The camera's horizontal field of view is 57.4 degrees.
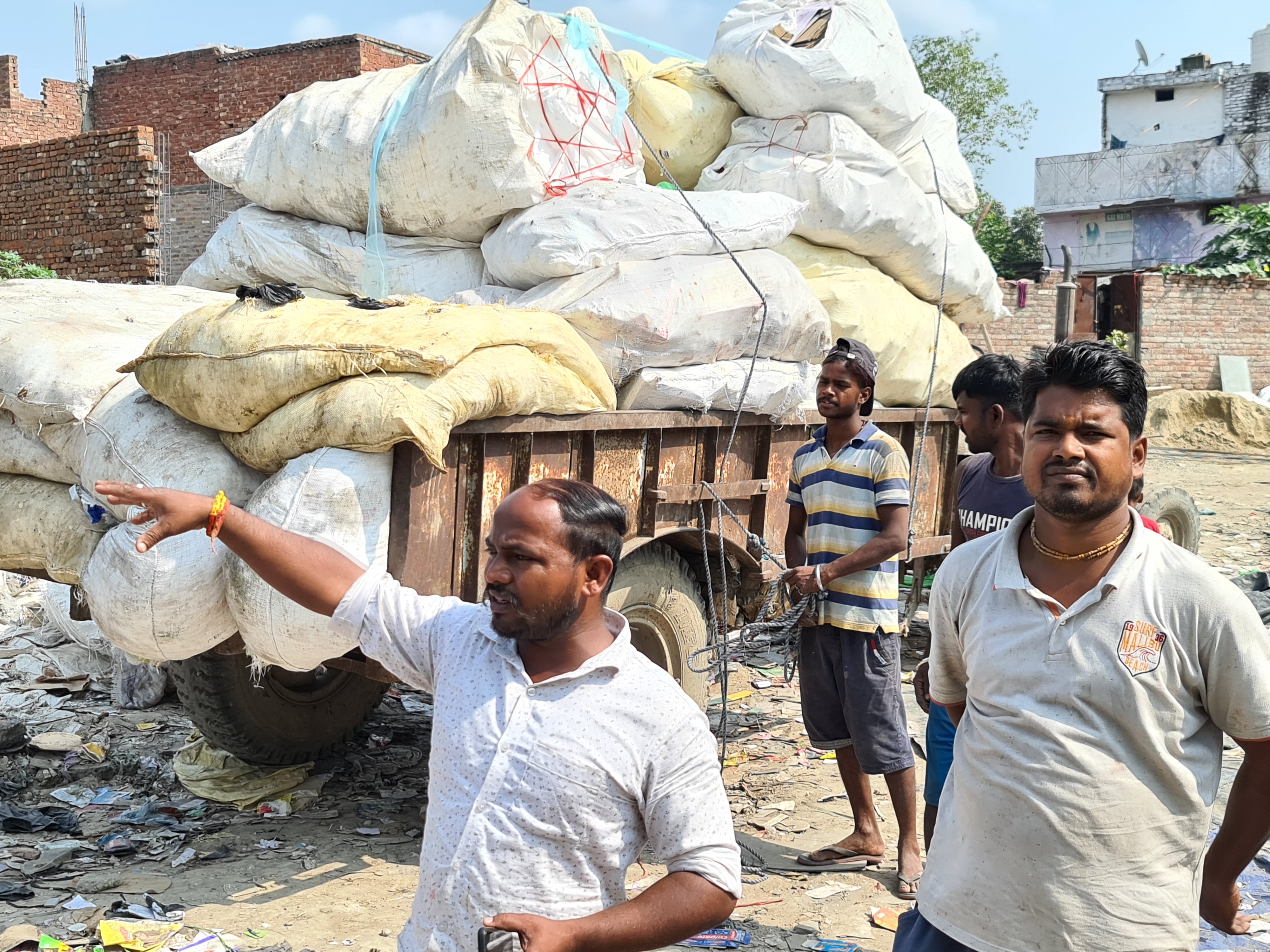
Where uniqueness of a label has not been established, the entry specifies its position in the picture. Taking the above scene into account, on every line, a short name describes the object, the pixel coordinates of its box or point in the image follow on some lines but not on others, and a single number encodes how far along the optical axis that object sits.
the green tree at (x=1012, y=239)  30.28
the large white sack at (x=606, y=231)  4.01
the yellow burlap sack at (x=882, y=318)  4.84
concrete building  32.09
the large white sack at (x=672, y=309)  3.87
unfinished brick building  14.77
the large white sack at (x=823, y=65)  4.96
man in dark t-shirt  3.39
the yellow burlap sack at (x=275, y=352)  2.99
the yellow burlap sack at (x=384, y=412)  2.91
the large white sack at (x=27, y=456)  3.32
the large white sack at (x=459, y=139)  4.13
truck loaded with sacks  3.00
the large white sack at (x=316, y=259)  4.45
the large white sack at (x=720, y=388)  3.96
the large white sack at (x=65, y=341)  3.22
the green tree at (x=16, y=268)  10.21
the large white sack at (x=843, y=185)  4.88
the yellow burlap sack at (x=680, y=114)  5.11
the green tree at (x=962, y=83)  26.75
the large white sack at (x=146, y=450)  3.05
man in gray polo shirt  1.72
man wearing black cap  3.59
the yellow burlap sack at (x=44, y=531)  3.23
